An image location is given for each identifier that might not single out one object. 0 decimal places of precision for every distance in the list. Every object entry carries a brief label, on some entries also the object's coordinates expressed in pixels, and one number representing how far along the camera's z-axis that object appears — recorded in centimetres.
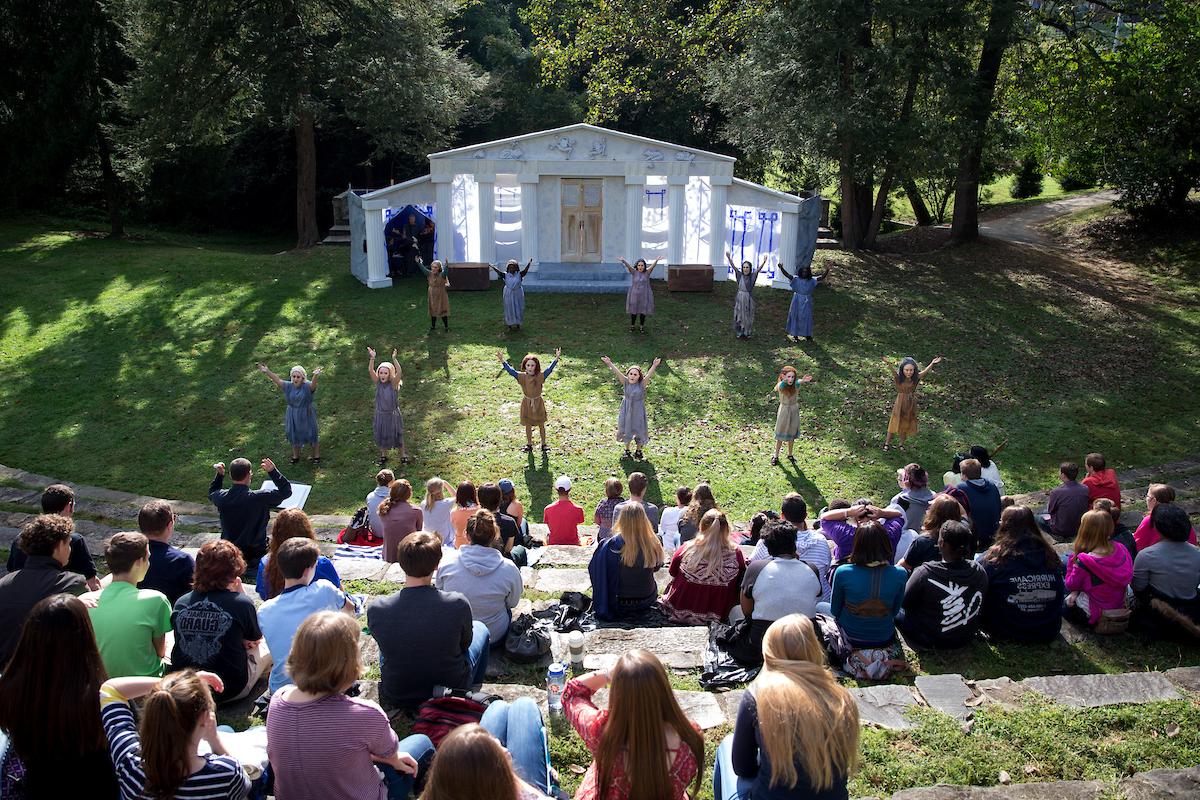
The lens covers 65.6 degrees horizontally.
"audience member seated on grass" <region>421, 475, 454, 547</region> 986
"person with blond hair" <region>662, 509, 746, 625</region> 745
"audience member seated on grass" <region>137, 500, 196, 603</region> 674
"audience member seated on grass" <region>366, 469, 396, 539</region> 1040
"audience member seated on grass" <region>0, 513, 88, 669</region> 568
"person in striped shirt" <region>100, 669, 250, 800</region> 380
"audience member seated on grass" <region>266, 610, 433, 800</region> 426
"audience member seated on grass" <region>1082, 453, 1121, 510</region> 1049
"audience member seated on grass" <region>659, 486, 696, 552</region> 1014
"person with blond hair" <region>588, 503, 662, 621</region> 746
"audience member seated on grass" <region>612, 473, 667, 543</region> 931
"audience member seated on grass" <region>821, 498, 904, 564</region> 870
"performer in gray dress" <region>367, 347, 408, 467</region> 1348
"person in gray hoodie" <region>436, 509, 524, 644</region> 656
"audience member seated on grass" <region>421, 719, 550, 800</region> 343
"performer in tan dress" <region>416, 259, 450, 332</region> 1902
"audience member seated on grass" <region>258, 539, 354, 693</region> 580
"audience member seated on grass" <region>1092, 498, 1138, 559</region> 794
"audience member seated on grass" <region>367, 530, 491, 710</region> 539
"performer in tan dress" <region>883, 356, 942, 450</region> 1384
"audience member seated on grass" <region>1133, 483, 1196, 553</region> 827
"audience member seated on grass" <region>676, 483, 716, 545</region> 920
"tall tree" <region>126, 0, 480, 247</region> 2411
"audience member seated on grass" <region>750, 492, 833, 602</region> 766
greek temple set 2255
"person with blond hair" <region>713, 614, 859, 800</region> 403
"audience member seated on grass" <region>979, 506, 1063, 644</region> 696
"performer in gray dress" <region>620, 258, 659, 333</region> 1941
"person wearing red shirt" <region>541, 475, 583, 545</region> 1073
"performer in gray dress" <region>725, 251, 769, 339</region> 1894
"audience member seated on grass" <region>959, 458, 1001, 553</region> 963
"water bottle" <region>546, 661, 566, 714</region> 567
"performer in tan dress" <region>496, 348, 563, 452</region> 1406
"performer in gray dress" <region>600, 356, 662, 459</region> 1366
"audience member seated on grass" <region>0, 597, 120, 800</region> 414
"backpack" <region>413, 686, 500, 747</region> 514
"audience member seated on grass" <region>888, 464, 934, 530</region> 945
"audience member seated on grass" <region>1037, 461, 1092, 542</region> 1027
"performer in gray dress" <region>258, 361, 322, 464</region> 1366
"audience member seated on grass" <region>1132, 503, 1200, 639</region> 726
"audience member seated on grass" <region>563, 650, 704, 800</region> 396
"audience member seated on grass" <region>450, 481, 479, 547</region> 921
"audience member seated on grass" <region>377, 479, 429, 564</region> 952
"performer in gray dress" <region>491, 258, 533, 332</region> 1880
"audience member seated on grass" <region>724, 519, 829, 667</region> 655
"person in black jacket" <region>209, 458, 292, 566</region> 926
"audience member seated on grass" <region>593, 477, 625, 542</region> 964
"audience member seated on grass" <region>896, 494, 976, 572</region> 745
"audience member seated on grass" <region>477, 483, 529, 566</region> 882
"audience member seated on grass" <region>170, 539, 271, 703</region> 571
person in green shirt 550
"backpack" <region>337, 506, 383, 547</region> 1088
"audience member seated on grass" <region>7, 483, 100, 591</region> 708
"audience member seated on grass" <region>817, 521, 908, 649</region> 661
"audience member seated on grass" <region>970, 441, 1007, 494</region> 1055
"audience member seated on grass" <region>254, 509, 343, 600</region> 652
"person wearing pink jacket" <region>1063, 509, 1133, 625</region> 727
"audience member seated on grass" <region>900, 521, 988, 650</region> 680
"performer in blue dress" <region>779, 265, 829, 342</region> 1900
